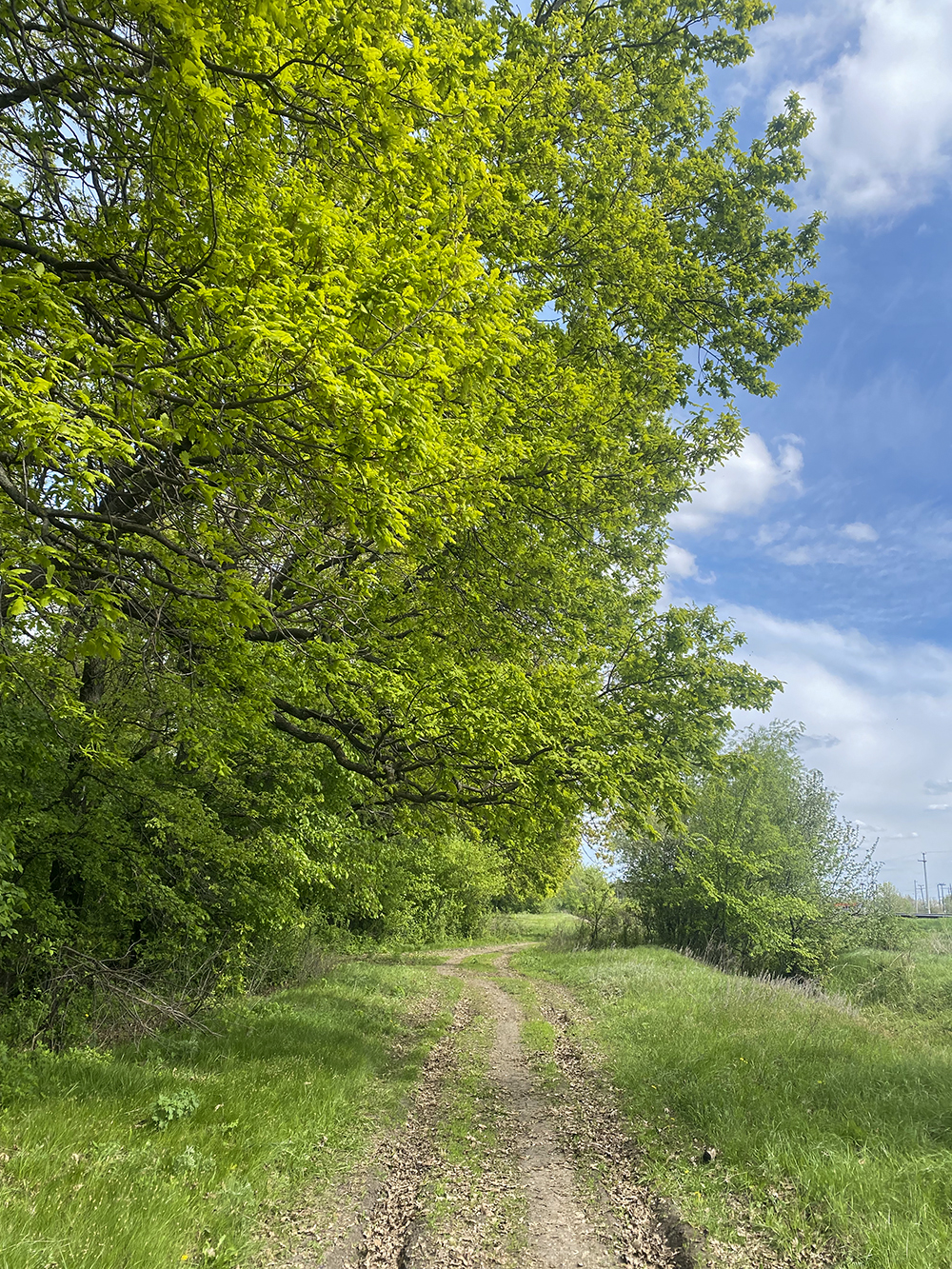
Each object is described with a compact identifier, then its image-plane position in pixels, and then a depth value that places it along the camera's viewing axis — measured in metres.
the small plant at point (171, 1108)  6.11
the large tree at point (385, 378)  4.43
